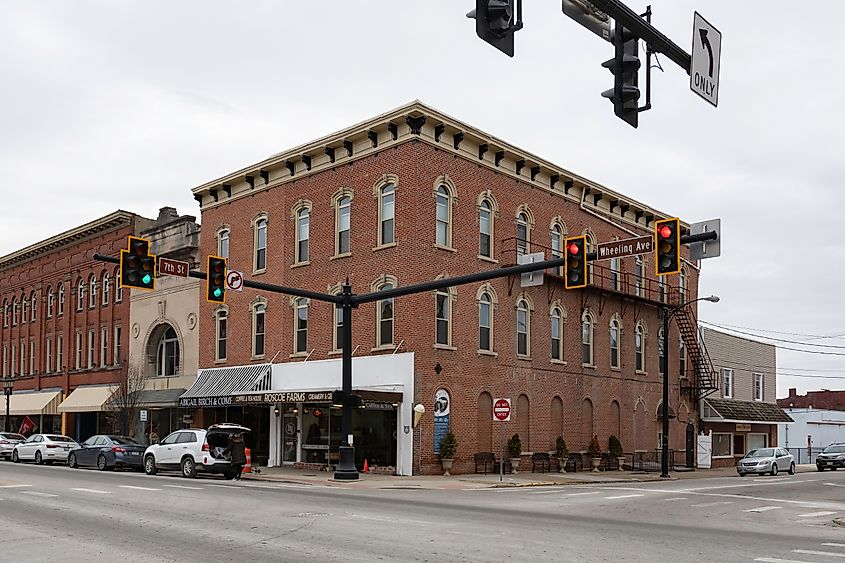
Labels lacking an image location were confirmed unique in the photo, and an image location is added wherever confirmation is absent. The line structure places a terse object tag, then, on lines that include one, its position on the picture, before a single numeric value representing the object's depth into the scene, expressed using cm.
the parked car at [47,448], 3969
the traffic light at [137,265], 2152
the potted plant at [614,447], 4130
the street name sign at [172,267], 2430
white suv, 2959
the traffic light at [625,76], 993
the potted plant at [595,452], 4000
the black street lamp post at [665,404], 3803
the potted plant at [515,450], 3528
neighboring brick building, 5025
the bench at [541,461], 3697
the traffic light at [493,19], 820
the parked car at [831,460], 5247
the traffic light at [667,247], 1780
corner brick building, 3366
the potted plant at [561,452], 3803
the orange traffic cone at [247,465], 3235
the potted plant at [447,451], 3284
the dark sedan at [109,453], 3456
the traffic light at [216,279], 2395
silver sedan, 4297
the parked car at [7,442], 4400
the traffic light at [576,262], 2070
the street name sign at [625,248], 2061
